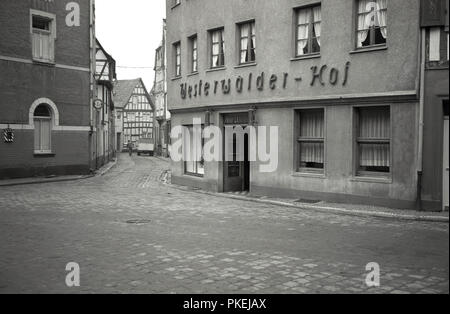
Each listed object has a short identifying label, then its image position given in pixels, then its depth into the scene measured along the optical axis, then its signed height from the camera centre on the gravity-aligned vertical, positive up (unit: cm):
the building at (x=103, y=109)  3414 +280
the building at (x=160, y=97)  6074 +623
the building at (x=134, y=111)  8219 +534
